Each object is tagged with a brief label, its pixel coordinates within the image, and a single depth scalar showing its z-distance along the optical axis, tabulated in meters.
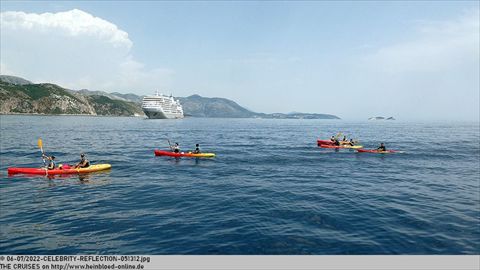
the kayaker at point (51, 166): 28.88
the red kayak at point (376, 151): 46.62
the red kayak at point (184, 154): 40.47
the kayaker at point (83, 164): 30.01
